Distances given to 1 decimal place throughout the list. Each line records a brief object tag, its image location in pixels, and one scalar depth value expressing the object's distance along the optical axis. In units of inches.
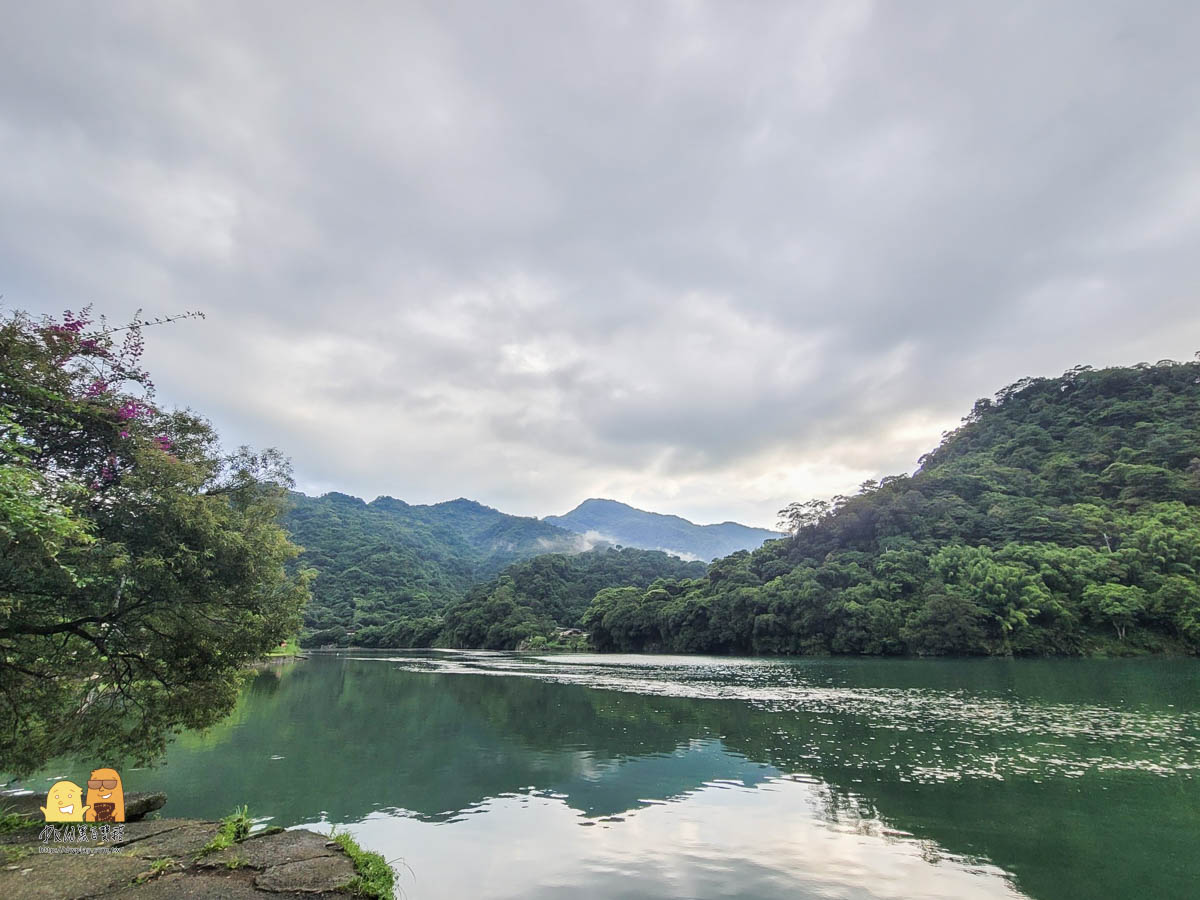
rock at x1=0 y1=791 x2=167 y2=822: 431.3
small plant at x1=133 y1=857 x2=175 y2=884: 283.0
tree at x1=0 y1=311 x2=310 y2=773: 400.8
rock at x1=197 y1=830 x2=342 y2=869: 317.4
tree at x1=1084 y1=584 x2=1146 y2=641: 2170.3
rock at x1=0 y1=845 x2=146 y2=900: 261.0
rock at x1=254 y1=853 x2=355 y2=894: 289.8
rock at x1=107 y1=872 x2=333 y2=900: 267.7
